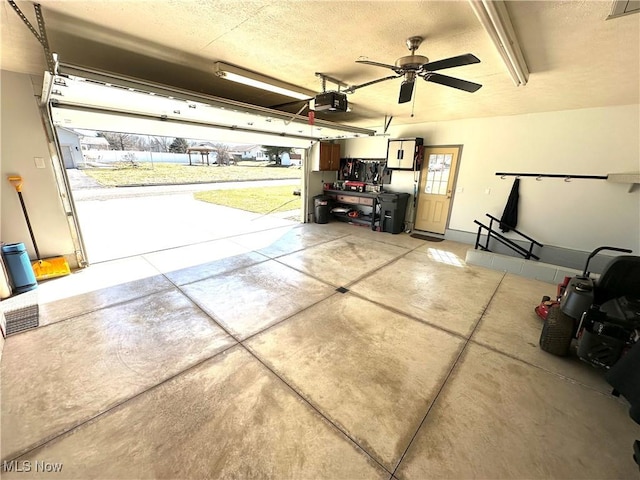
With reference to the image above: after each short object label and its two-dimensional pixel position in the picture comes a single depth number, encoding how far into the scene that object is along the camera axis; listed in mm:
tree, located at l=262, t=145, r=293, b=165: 17738
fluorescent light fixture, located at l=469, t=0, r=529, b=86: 1541
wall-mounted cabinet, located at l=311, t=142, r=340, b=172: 6982
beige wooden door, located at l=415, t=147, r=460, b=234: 5949
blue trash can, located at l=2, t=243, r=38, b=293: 3105
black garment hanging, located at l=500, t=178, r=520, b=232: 5059
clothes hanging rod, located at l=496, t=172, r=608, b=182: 4301
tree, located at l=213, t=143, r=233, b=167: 19688
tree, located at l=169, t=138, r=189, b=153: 18125
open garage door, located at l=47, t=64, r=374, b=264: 2521
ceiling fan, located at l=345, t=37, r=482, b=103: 2033
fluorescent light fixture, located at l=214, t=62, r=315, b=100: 2805
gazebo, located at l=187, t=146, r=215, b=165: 18905
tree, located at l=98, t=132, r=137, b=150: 17625
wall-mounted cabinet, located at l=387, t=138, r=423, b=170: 6047
